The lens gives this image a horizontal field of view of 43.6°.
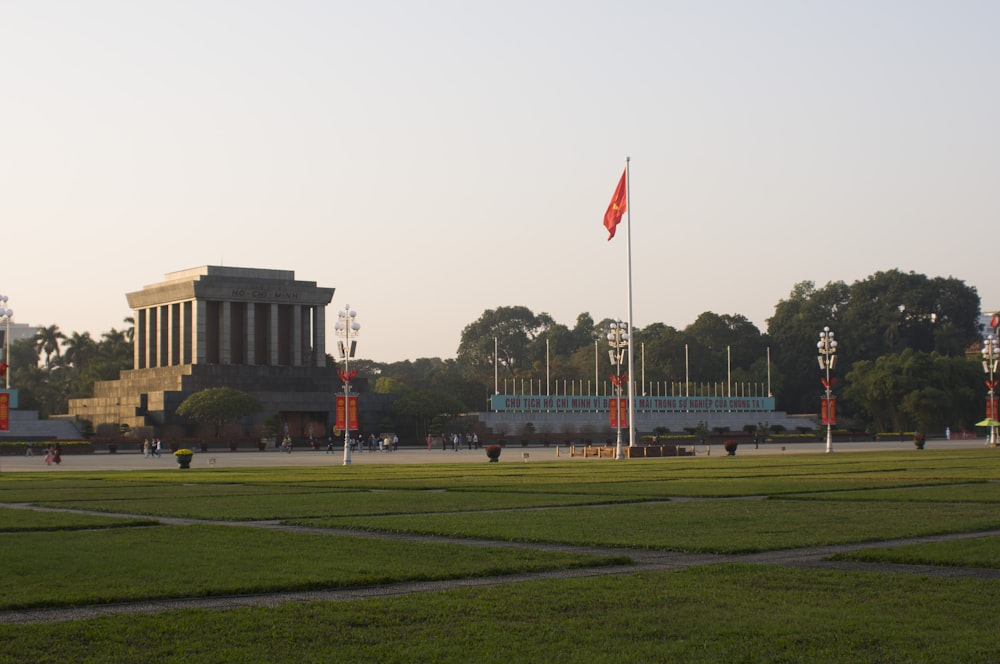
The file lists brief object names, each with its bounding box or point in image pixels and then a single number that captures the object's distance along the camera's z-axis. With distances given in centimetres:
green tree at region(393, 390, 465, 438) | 11350
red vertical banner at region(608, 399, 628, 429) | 6944
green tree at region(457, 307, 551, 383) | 19488
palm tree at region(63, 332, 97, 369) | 16225
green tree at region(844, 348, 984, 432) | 12400
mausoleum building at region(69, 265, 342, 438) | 11906
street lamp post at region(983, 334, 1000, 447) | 8100
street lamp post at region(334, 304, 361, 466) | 6550
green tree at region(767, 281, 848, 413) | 15788
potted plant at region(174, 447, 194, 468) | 5644
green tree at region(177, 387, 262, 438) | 10469
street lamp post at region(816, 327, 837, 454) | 7812
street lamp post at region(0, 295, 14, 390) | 5681
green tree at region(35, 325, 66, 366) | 16400
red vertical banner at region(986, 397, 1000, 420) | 8409
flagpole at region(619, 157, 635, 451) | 6625
